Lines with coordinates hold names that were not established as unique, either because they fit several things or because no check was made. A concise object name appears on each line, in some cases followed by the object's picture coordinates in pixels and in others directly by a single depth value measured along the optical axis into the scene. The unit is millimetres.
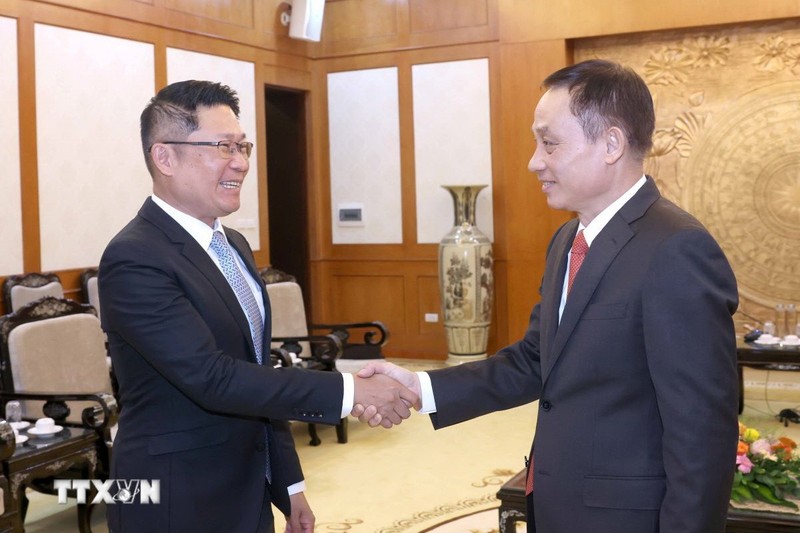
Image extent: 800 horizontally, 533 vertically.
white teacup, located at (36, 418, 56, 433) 4227
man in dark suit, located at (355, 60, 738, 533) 1670
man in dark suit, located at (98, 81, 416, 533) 2008
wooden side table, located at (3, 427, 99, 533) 3820
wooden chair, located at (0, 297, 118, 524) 4344
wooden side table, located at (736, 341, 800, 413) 6000
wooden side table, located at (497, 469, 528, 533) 3527
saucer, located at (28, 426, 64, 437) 4211
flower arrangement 3424
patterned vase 8109
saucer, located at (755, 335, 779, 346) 6191
